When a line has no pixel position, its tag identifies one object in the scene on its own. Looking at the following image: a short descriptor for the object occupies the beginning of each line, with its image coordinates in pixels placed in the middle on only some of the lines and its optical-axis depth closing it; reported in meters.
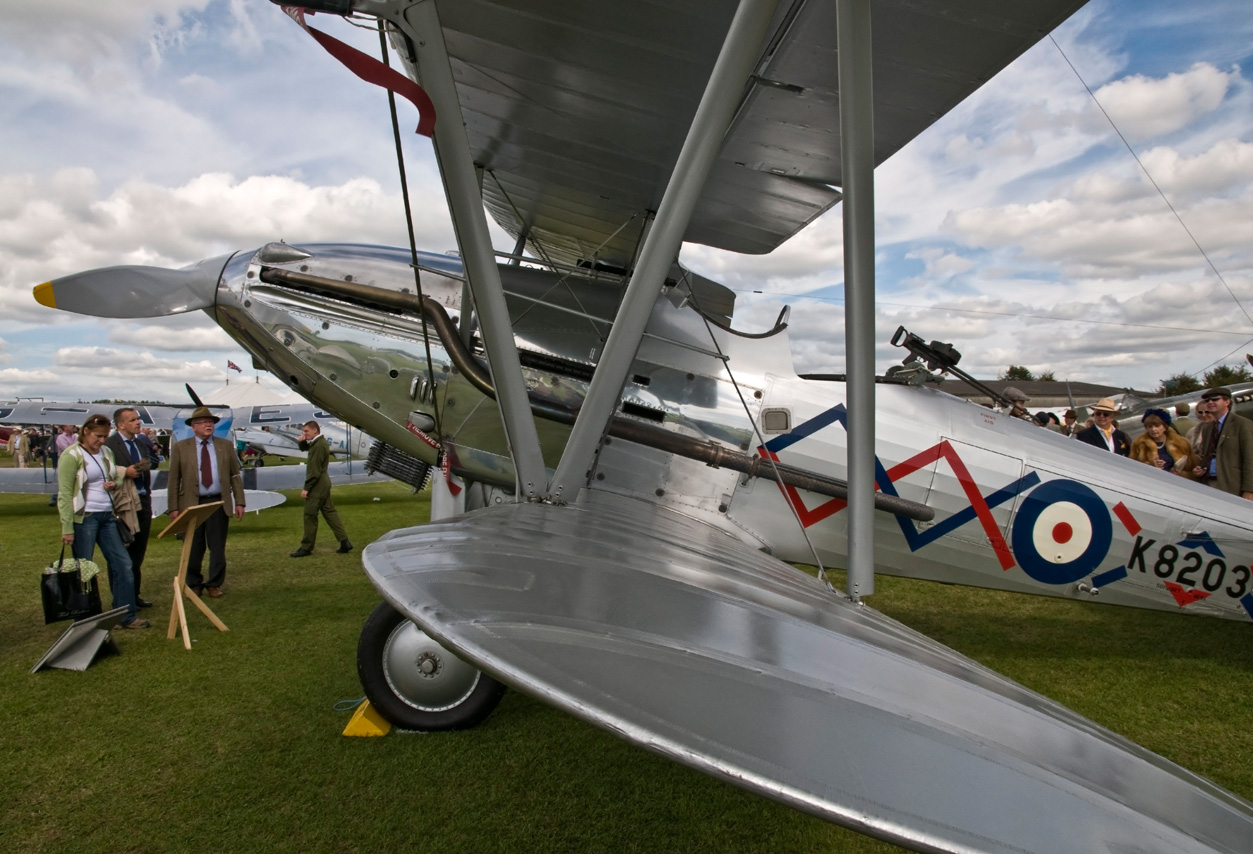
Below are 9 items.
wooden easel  4.58
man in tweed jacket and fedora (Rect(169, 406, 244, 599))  5.91
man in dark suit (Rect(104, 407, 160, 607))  5.55
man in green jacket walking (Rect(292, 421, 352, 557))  8.02
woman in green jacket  4.74
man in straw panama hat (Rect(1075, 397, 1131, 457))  7.15
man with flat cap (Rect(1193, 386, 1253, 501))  5.76
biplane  0.84
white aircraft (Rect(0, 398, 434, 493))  12.64
